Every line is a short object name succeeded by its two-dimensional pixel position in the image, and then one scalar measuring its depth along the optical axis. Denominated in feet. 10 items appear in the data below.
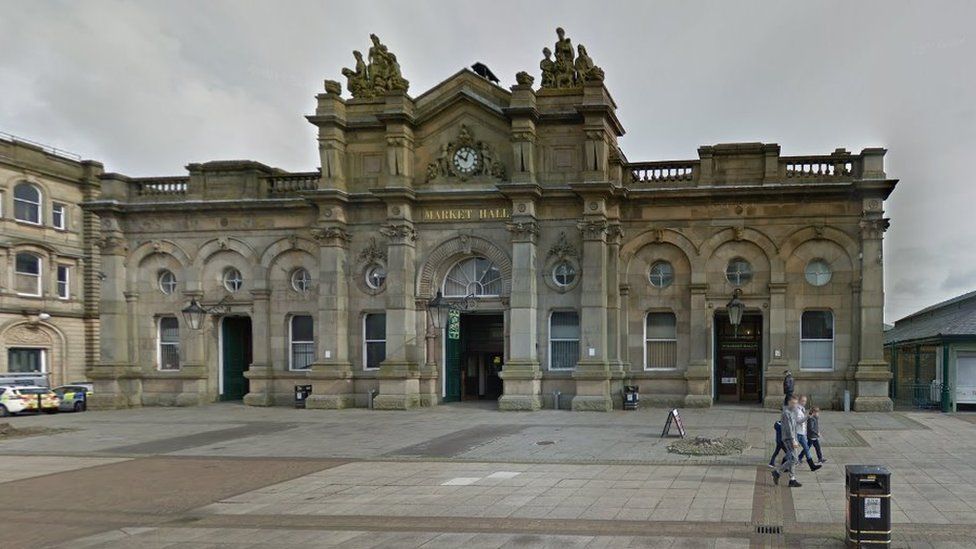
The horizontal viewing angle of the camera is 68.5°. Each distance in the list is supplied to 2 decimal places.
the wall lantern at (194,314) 95.76
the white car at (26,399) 101.35
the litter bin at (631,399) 90.79
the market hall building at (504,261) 91.09
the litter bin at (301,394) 98.73
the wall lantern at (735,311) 82.23
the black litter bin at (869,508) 29.99
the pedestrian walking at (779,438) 46.19
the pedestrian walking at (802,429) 47.93
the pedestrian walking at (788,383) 78.84
